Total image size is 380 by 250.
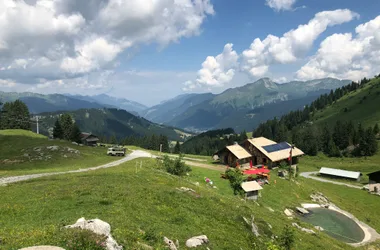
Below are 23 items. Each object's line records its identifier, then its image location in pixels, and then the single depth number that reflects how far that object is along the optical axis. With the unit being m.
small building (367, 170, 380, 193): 85.54
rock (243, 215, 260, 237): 27.92
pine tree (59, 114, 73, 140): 144.52
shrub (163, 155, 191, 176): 53.75
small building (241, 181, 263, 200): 48.60
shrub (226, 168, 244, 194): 50.91
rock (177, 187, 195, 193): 35.32
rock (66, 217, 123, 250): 14.99
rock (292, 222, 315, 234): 37.94
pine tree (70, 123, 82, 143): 139.90
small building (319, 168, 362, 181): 105.36
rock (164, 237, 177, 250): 18.18
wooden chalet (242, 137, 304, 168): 85.32
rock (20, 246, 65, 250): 12.12
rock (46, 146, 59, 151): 67.93
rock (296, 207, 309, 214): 51.28
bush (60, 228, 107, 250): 13.70
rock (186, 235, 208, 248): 19.81
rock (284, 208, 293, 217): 47.29
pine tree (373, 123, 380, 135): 169.12
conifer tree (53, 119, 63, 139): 144.12
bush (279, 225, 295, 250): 24.03
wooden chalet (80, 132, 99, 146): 134.50
